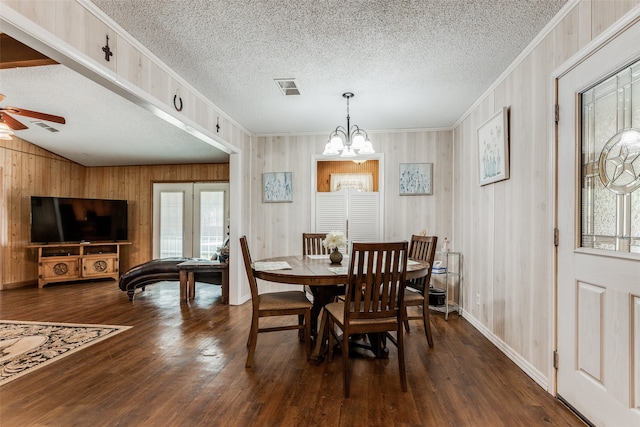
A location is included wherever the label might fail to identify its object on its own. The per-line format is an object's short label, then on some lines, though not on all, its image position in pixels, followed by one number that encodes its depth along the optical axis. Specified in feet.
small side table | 14.80
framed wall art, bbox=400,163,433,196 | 15.08
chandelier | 9.96
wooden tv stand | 18.61
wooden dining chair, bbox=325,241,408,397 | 6.89
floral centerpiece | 9.47
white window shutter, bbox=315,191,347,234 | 15.74
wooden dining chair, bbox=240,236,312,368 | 8.19
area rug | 8.29
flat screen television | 18.75
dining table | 7.65
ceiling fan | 11.11
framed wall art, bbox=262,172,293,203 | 15.90
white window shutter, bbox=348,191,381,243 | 15.49
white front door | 5.09
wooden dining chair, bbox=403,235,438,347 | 9.43
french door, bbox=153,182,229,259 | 22.44
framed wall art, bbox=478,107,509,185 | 9.09
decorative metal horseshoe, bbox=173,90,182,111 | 9.46
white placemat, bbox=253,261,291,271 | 8.79
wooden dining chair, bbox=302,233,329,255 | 12.78
